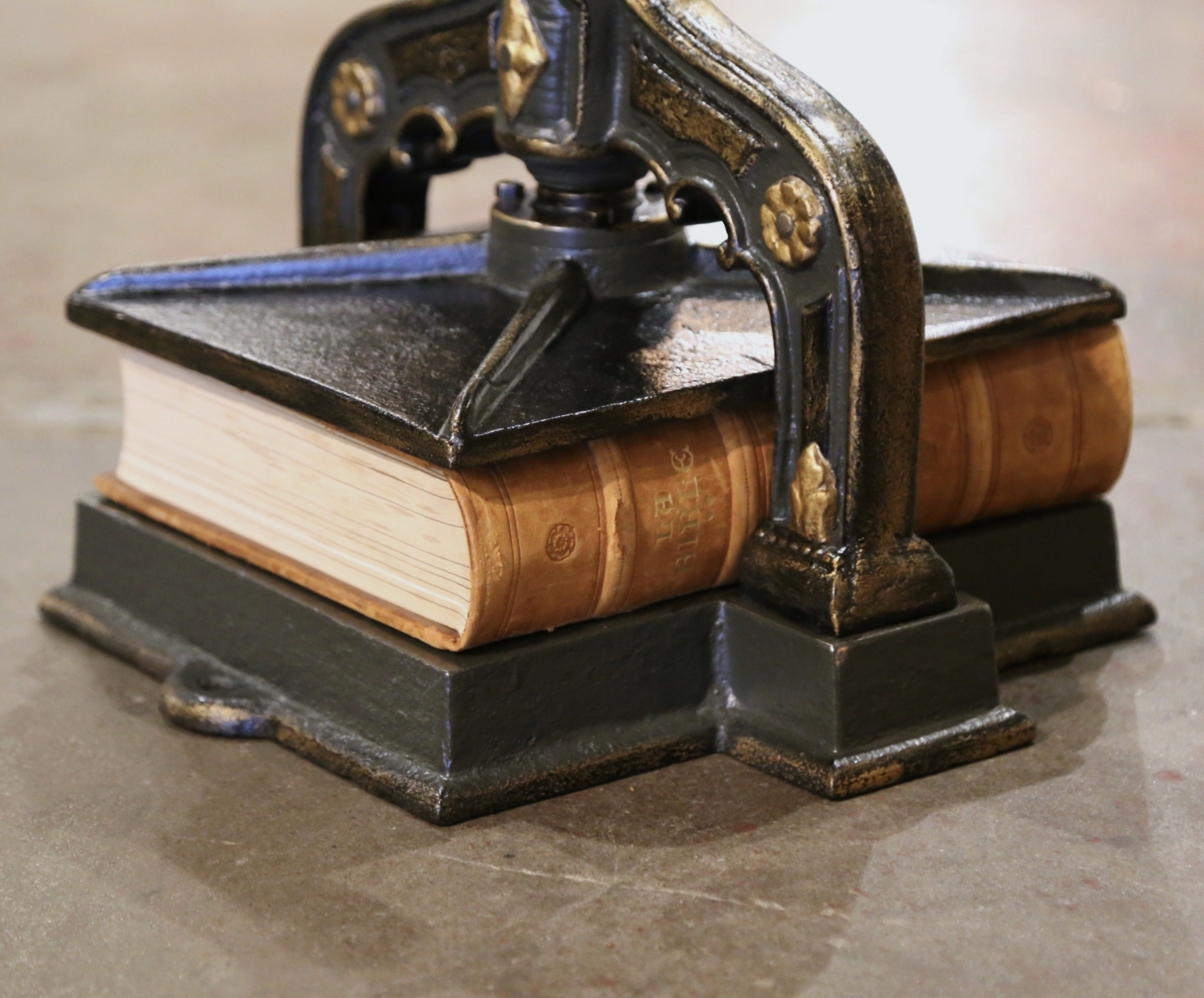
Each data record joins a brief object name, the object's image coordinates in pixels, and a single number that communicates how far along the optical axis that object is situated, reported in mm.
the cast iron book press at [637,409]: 1764
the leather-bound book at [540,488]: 1763
